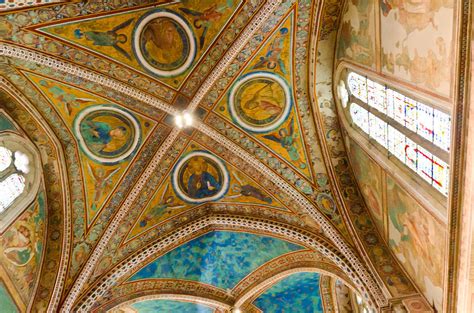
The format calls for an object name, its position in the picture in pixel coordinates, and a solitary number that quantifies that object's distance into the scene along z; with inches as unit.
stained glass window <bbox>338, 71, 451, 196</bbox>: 239.7
